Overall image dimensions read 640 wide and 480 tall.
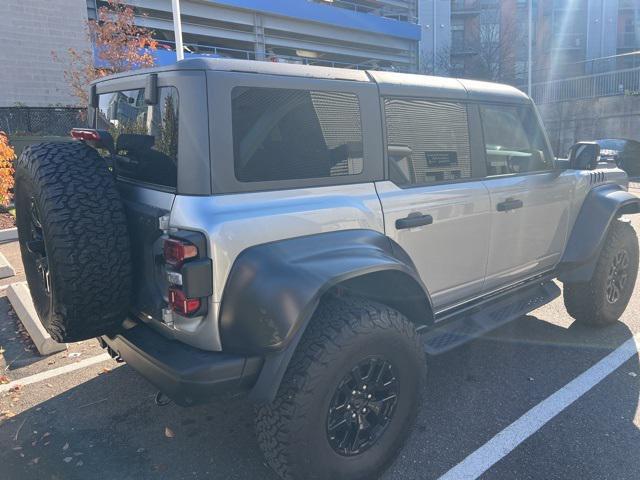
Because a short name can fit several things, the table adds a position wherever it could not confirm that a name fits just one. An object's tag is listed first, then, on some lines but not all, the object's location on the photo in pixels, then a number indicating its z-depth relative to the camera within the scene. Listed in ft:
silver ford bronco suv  7.20
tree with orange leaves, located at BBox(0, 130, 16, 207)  28.86
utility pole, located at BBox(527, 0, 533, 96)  90.00
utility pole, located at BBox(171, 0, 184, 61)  37.34
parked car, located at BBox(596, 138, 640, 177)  54.65
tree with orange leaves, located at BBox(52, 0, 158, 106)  41.88
